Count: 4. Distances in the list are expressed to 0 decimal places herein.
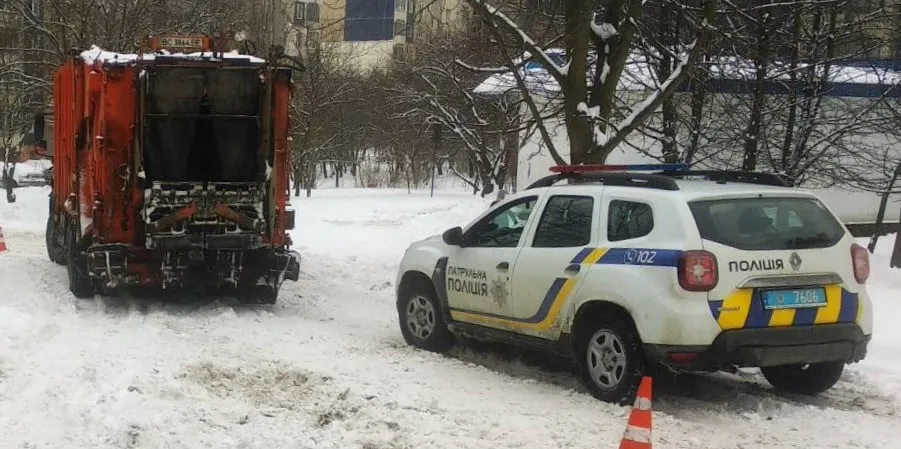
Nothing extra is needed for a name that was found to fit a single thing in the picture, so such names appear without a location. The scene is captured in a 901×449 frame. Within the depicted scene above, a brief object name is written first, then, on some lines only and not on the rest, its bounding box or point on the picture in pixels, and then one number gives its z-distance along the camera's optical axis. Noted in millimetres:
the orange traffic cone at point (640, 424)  4629
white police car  5973
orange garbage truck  9406
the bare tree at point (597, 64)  11156
